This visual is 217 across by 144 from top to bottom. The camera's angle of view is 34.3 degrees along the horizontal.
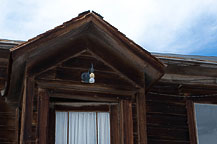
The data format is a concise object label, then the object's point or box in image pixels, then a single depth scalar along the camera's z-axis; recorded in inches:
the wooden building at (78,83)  231.9
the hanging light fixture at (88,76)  244.7
